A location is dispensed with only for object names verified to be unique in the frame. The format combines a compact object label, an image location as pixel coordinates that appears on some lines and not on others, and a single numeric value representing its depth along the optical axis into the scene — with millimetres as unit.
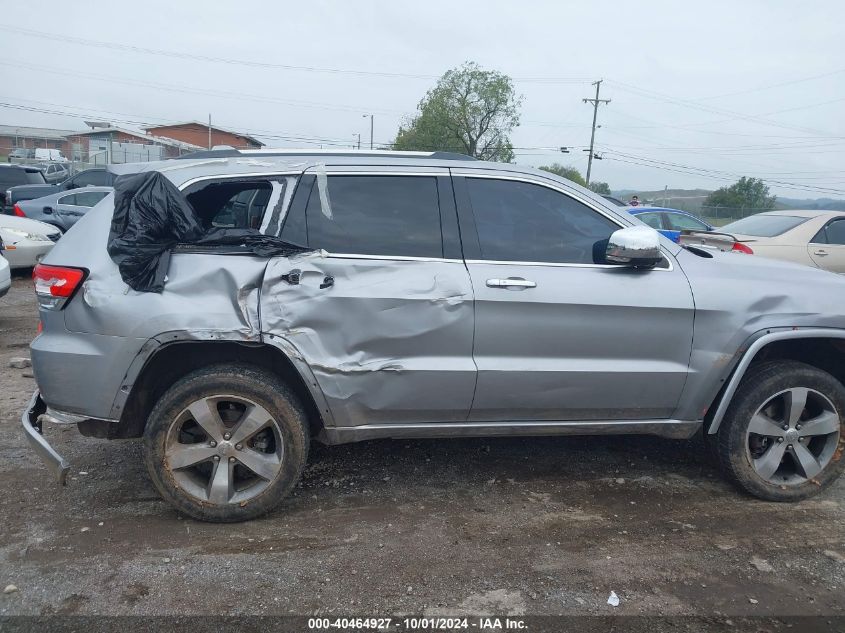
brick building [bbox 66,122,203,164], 30422
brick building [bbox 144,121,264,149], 66256
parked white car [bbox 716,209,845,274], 8500
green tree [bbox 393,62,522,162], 56250
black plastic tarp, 3129
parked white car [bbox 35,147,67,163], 40141
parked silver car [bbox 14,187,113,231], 12484
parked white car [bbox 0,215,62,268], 9758
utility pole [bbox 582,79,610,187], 56250
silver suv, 3195
